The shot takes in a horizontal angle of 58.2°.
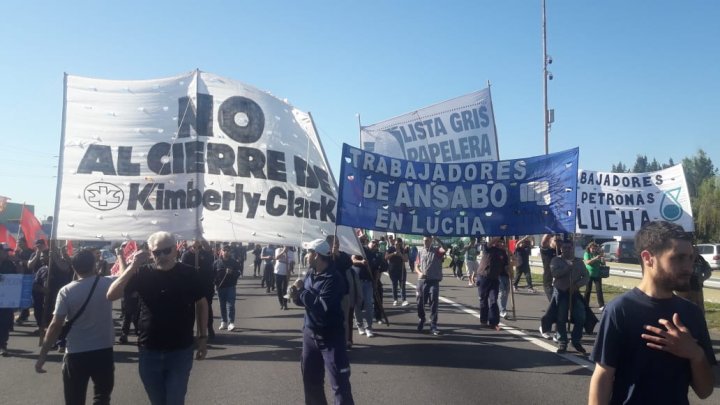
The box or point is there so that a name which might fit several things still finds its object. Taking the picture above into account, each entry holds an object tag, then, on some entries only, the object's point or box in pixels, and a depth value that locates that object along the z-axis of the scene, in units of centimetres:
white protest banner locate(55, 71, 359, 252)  835
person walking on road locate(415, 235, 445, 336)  1144
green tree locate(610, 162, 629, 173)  15662
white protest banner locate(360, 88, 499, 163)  1547
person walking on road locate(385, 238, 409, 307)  1556
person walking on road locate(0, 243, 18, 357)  984
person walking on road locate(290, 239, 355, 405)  546
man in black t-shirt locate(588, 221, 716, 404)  282
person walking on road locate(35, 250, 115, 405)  487
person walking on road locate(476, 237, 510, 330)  1215
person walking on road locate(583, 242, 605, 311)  1441
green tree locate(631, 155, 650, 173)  15650
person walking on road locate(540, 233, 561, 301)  1356
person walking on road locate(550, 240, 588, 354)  959
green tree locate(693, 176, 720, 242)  4709
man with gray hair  458
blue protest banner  1051
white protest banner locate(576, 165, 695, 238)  1346
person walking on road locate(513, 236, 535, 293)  2091
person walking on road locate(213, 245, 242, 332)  1199
